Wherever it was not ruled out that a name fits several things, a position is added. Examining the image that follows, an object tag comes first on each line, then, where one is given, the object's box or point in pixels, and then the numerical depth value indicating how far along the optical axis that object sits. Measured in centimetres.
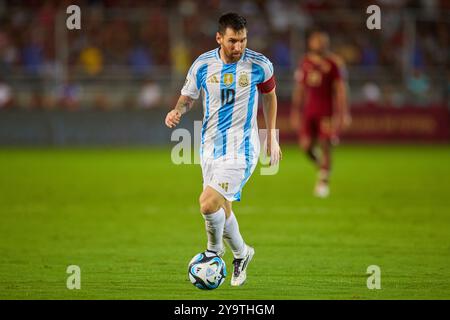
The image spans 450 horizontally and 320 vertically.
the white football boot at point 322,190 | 1557
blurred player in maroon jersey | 1578
